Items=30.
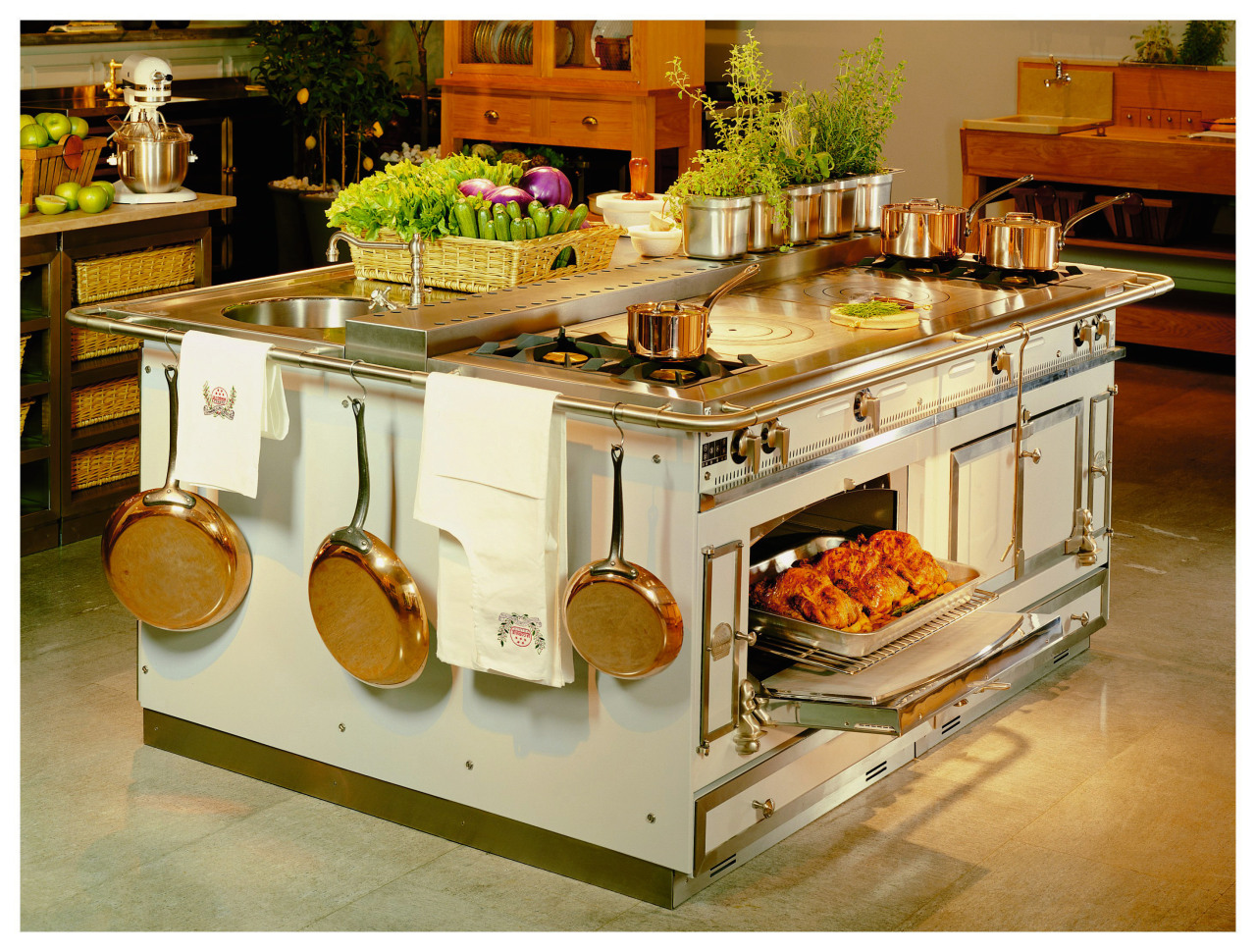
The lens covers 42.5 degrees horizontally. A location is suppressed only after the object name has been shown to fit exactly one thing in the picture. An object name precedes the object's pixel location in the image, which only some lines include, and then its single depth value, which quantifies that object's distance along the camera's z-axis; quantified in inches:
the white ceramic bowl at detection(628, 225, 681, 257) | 158.9
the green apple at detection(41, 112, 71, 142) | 196.5
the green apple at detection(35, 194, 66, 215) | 186.4
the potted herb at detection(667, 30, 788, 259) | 152.8
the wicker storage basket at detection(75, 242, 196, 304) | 190.5
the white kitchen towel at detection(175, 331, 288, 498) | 122.6
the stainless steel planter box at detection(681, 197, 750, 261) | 152.3
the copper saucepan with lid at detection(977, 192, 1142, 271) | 158.1
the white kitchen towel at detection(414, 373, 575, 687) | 110.3
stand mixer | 197.8
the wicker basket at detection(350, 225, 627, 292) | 140.7
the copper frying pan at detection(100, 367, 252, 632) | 128.9
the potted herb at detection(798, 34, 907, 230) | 167.6
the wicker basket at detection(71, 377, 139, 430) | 193.3
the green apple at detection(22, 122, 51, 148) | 193.3
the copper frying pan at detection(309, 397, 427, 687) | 120.6
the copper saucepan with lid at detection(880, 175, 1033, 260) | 163.2
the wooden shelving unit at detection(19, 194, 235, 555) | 186.2
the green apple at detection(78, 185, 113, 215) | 189.8
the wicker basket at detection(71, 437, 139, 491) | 194.5
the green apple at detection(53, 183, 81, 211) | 189.6
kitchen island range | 112.3
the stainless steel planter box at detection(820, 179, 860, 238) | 166.6
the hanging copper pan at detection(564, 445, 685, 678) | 108.3
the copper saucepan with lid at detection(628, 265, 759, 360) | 116.0
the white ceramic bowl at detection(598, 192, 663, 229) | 174.2
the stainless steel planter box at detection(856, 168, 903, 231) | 171.0
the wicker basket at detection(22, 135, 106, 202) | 189.2
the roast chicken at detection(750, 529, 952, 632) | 123.4
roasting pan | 120.5
